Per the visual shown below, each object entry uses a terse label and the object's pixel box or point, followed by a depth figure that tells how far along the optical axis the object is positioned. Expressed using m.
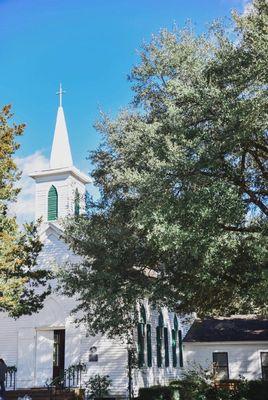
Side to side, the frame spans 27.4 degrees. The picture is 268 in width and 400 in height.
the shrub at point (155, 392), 22.61
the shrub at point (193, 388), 20.11
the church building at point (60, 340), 24.09
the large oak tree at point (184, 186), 14.21
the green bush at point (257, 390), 23.38
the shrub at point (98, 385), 22.83
